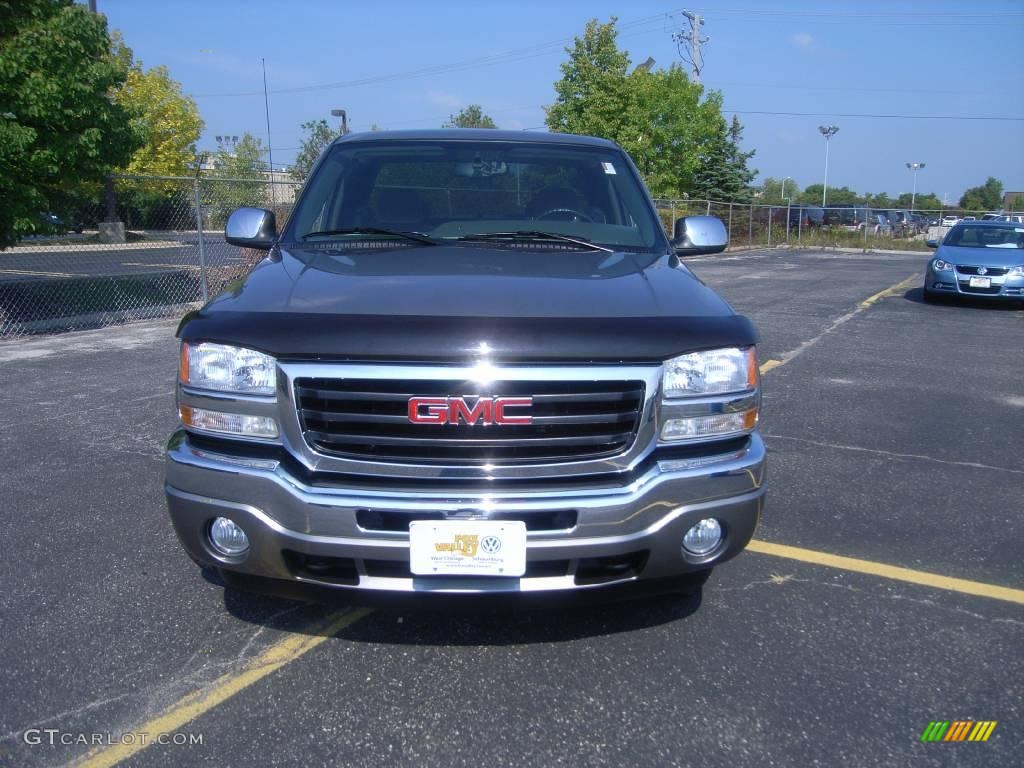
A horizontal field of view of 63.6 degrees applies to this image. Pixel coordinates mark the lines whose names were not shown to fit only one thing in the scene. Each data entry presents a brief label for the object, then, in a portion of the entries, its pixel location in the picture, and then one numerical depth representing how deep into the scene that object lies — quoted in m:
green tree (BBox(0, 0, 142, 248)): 9.50
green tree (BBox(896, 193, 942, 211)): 100.99
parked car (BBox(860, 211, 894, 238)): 38.37
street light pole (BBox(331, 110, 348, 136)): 24.31
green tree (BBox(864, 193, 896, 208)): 105.50
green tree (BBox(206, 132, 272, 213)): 13.17
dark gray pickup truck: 2.46
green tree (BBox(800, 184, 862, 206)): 106.88
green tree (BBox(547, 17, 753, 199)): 28.94
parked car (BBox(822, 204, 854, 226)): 39.72
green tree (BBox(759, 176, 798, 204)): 133.14
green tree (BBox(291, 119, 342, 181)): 42.65
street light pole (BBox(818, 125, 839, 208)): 63.69
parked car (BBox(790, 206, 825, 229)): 38.56
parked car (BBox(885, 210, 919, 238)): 39.91
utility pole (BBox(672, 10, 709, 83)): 38.69
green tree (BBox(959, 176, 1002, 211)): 100.82
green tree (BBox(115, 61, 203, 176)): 26.61
